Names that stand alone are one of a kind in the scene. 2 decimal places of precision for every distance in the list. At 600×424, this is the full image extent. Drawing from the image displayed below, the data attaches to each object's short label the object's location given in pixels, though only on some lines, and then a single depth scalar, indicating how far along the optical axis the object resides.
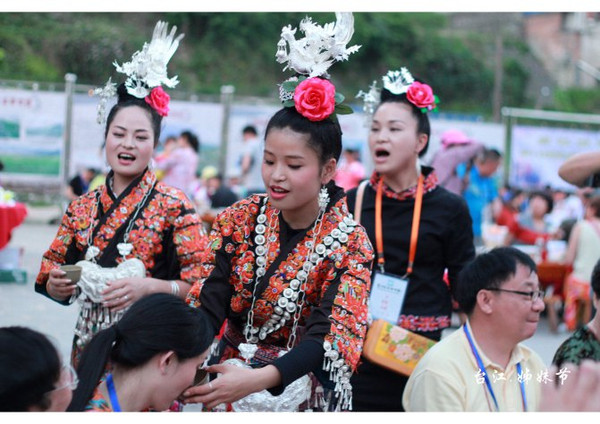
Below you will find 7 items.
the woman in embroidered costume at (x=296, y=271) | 2.58
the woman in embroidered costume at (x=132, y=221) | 3.34
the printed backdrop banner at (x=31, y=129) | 12.42
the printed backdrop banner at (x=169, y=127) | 12.52
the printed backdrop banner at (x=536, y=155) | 13.65
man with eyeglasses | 2.96
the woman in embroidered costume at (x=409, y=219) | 3.75
